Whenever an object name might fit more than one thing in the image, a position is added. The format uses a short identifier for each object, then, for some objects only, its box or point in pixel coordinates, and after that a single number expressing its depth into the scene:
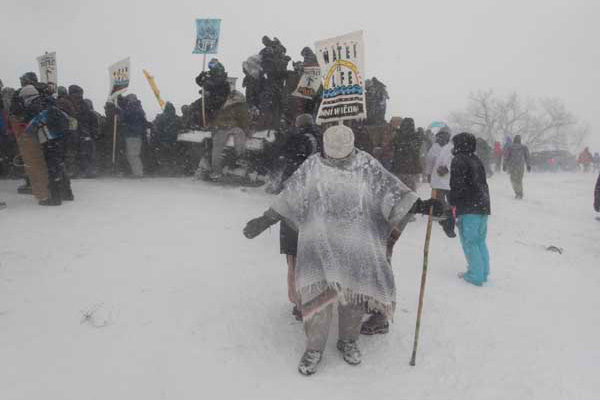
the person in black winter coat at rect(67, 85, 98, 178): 8.84
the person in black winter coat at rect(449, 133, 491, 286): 5.09
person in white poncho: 3.13
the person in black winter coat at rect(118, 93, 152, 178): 9.73
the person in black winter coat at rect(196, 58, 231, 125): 9.70
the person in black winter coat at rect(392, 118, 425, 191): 8.45
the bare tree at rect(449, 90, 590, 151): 58.78
